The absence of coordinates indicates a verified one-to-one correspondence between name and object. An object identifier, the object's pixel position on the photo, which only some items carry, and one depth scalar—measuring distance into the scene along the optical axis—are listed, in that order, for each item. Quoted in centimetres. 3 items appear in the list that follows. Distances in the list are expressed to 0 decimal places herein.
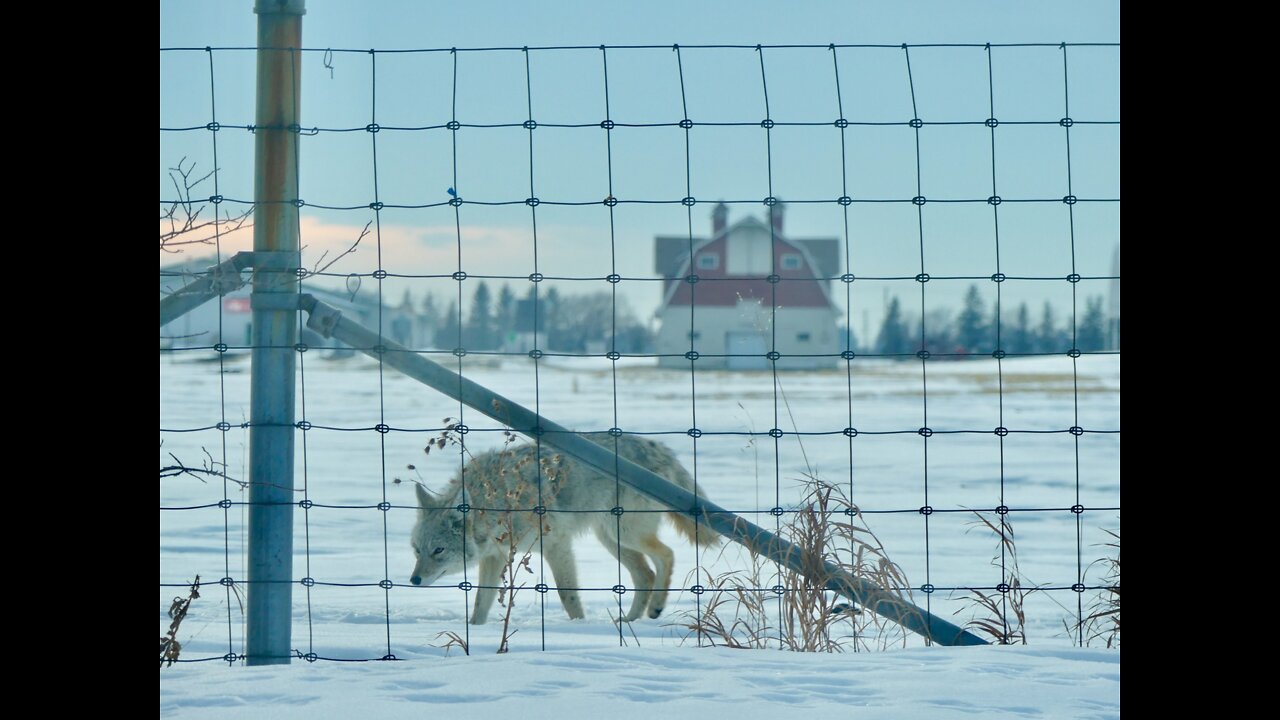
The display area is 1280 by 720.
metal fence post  867
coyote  1298
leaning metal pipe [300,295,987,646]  855
